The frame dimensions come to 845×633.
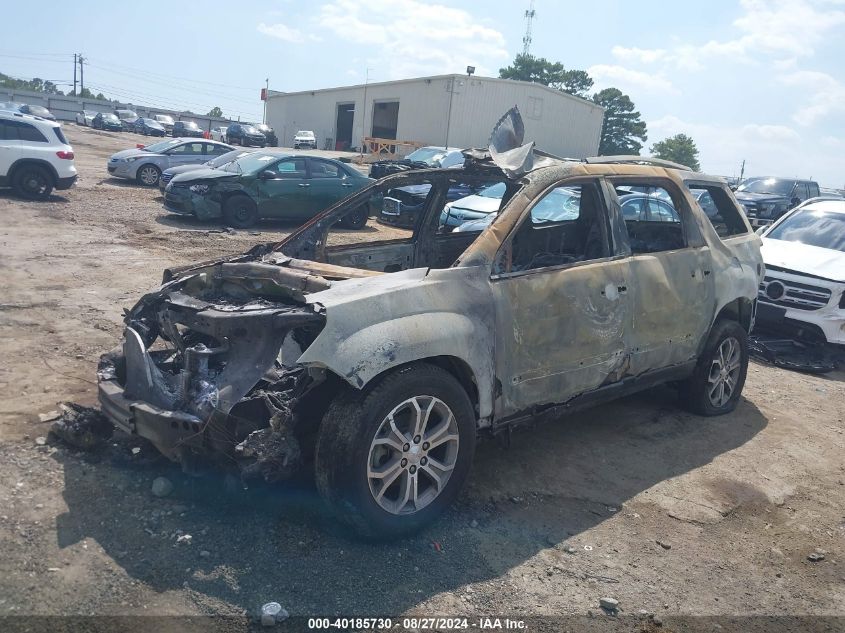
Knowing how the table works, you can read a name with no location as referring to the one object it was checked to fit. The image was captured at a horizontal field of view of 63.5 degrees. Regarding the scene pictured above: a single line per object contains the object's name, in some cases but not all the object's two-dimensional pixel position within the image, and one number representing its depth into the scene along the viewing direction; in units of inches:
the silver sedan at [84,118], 2025.1
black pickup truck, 722.8
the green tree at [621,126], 2709.2
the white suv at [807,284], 296.7
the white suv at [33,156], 572.4
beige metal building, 1382.9
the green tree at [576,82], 2898.6
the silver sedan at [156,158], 756.0
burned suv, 131.3
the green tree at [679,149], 3056.1
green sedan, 544.1
